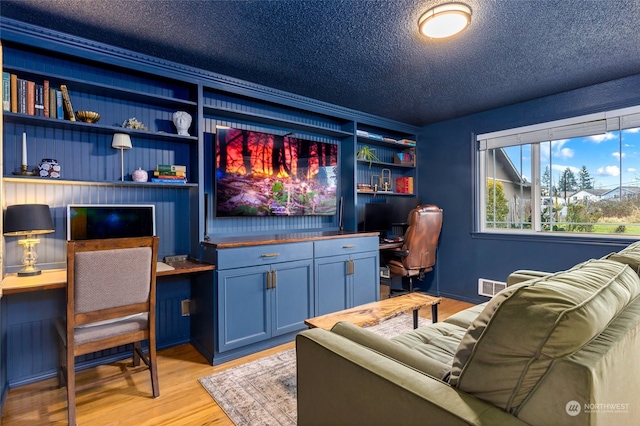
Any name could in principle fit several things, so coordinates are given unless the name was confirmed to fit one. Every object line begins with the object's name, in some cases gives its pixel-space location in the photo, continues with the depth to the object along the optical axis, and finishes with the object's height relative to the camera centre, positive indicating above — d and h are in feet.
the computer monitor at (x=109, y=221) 7.34 -0.20
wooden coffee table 6.40 -2.19
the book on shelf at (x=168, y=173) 8.24 +1.00
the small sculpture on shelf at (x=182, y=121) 8.49 +2.38
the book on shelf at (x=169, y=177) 8.25 +0.91
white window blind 9.67 +2.70
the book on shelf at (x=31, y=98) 6.69 +2.38
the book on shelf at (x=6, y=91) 6.38 +2.42
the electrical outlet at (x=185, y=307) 9.07 -2.67
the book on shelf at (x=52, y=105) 6.96 +2.32
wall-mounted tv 9.52 +1.18
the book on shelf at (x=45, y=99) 6.87 +2.41
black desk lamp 6.37 -0.24
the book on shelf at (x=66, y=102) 7.07 +2.41
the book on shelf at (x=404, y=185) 14.55 +1.15
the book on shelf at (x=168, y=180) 8.18 +0.80
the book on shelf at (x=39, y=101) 6.79 +2.35
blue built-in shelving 6.91 +1.60
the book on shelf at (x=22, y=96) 6.59 +2.38
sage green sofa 2.31 -1.31
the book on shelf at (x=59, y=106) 7.04 +2.32
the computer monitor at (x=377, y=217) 12.85 -0.25
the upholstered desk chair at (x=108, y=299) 5.65 -1.63
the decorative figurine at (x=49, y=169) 6.90 +0.95
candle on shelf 6.80 +1.30
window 9.94 +1.16
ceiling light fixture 6.08 +3.69
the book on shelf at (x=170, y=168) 8.32 +1.15
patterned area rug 5.79 -3.67
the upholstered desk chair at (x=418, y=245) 11.60 -1.25
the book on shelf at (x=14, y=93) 6.50 +2.42
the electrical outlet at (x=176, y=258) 8.50 -1.23
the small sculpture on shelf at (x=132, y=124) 8.00 +2.18
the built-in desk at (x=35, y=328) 6.53 -2.50
